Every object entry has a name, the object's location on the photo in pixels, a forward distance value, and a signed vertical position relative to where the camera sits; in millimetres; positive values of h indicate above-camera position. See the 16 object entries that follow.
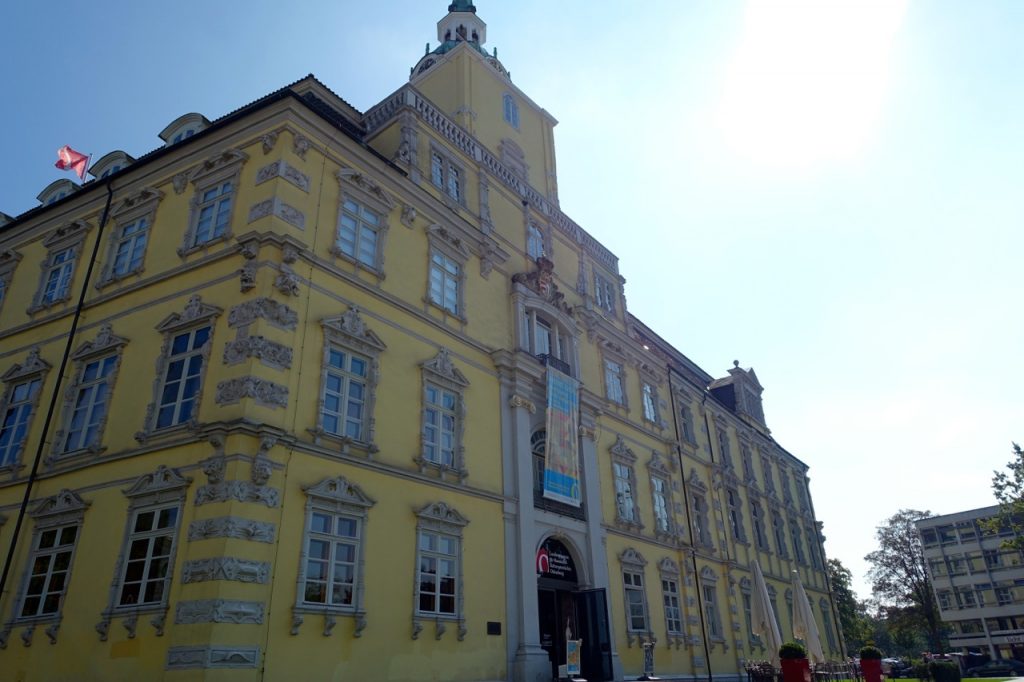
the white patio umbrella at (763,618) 27406 +1245
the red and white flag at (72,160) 23500 +16052
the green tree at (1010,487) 36875 +7704
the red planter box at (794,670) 21359 -556
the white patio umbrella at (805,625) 27672 +974
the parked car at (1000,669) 56681 -1960
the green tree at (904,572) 73625 +7673
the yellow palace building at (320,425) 14211 +5881
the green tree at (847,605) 67062 +4124
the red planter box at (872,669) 26562 -744
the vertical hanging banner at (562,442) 23308 +6993
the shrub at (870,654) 26891 -201
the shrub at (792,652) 21719 -34
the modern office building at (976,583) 79188 +6872
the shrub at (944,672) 29922 -1030
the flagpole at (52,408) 16500 +6388
